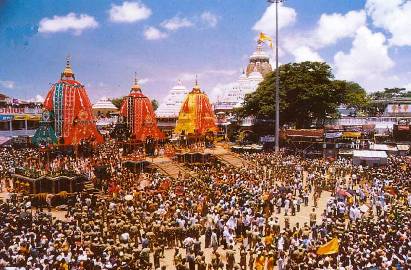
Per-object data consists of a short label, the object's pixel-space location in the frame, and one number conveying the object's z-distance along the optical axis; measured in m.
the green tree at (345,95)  44.69
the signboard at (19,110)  43.94
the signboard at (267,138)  44.15
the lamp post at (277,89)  38.85
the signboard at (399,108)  48.19
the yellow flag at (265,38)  43.47
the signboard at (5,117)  43.03
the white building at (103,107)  67.88
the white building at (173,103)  56.12
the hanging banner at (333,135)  39.53
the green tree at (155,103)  84.70
